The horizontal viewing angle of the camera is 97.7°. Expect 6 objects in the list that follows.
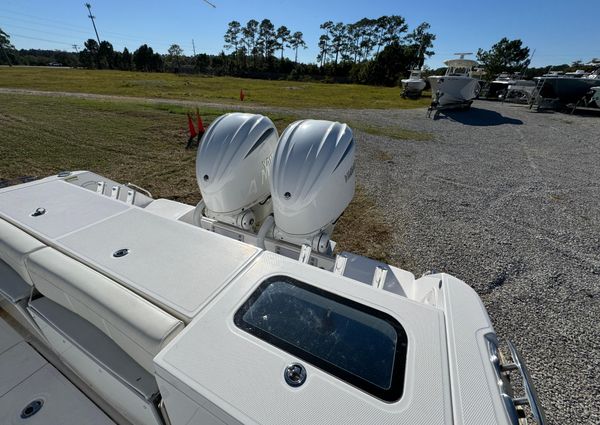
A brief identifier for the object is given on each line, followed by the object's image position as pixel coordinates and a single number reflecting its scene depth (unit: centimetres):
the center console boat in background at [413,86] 1872
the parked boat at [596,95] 1127
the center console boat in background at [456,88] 1131
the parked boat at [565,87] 1216
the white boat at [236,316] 72
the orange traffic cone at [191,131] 656
